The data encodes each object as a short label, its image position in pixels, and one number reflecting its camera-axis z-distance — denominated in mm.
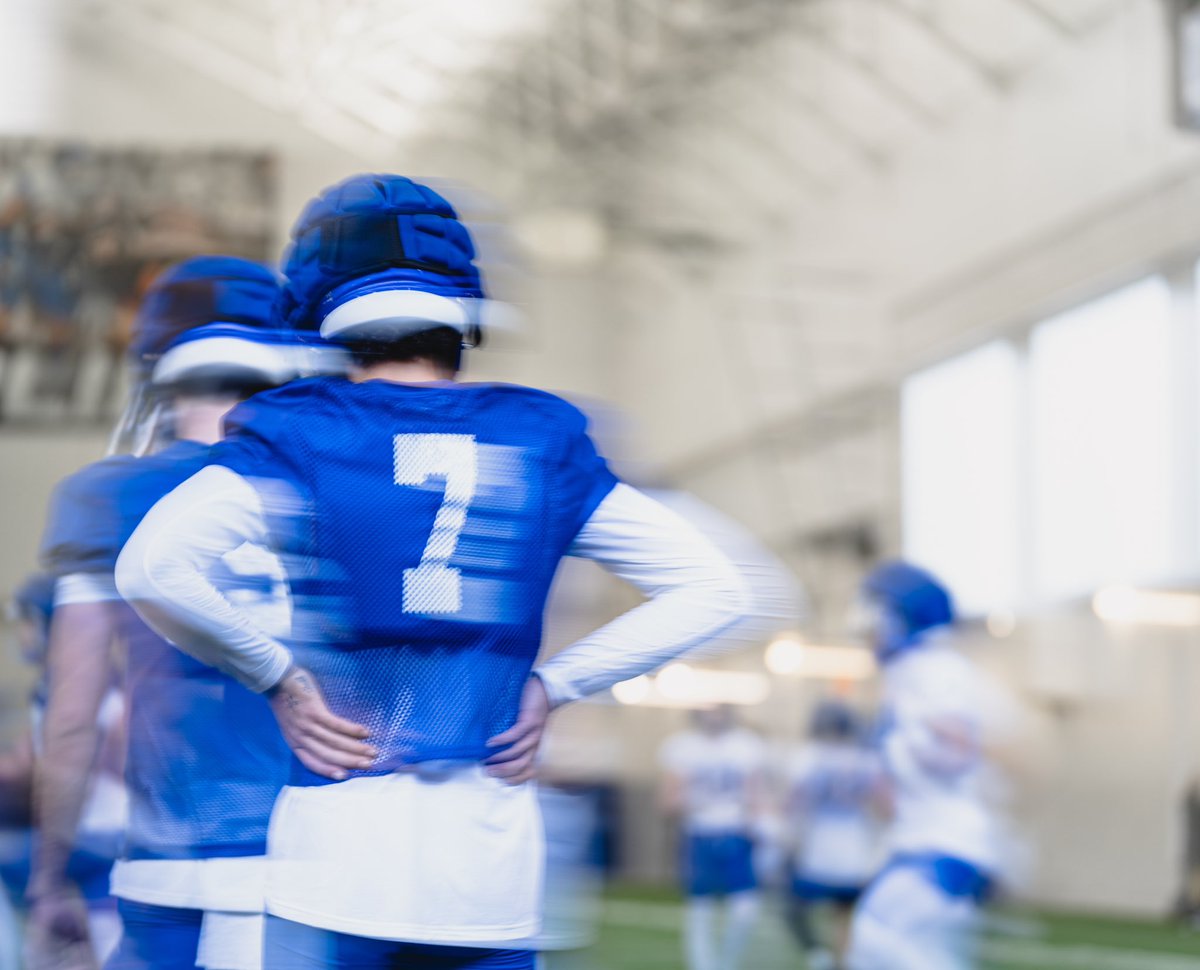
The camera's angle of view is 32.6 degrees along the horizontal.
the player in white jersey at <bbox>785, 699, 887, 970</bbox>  10742
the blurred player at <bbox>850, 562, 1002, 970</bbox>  5758
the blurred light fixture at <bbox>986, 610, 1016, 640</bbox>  20469
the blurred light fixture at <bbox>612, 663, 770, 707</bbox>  26891
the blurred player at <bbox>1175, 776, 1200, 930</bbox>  18109
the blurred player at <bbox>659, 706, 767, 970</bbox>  11750
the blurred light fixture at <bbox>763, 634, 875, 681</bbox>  25094
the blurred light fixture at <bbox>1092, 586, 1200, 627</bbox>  18188
